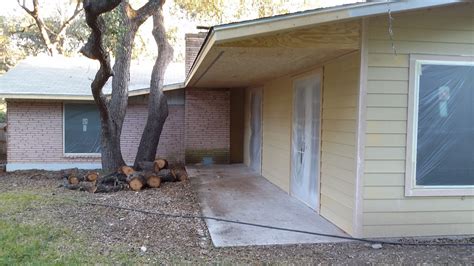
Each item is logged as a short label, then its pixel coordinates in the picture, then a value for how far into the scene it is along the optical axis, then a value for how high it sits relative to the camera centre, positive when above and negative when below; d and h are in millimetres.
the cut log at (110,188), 8156 -1432
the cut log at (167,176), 9320 -1317
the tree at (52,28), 19000 +4604
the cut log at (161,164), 10195 -1157
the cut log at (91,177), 9117 -1354
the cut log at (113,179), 8625 -1318
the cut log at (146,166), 9680 -1152
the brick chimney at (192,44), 12906 +2364
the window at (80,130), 11984 -400
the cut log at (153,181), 8633 -1334
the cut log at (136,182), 8359 -1322
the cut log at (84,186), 8194 -1437
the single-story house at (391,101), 4648 +269
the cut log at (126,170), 9007 -1179
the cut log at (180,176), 9594 -1369
